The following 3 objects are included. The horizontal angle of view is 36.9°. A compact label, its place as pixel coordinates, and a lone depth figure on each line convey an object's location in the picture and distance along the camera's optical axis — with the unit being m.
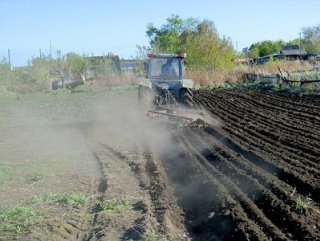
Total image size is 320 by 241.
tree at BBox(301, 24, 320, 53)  80.56
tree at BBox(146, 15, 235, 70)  37.28
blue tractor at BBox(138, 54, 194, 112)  14.56
